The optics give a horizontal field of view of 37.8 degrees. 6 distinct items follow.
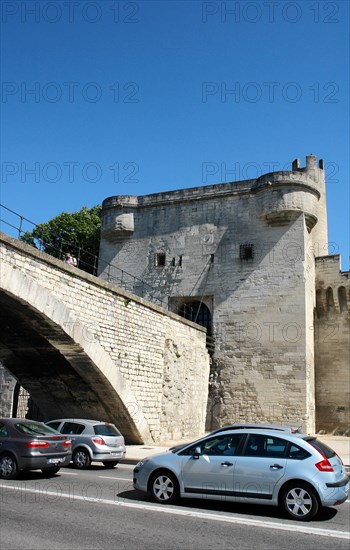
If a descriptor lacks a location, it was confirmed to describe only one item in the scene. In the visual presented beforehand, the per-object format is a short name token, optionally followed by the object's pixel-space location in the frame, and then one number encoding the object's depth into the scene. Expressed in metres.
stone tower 22.55
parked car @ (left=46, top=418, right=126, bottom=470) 11.47
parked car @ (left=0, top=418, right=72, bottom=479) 9.33
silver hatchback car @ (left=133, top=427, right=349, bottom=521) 6.79
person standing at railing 18.15
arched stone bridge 13.34
